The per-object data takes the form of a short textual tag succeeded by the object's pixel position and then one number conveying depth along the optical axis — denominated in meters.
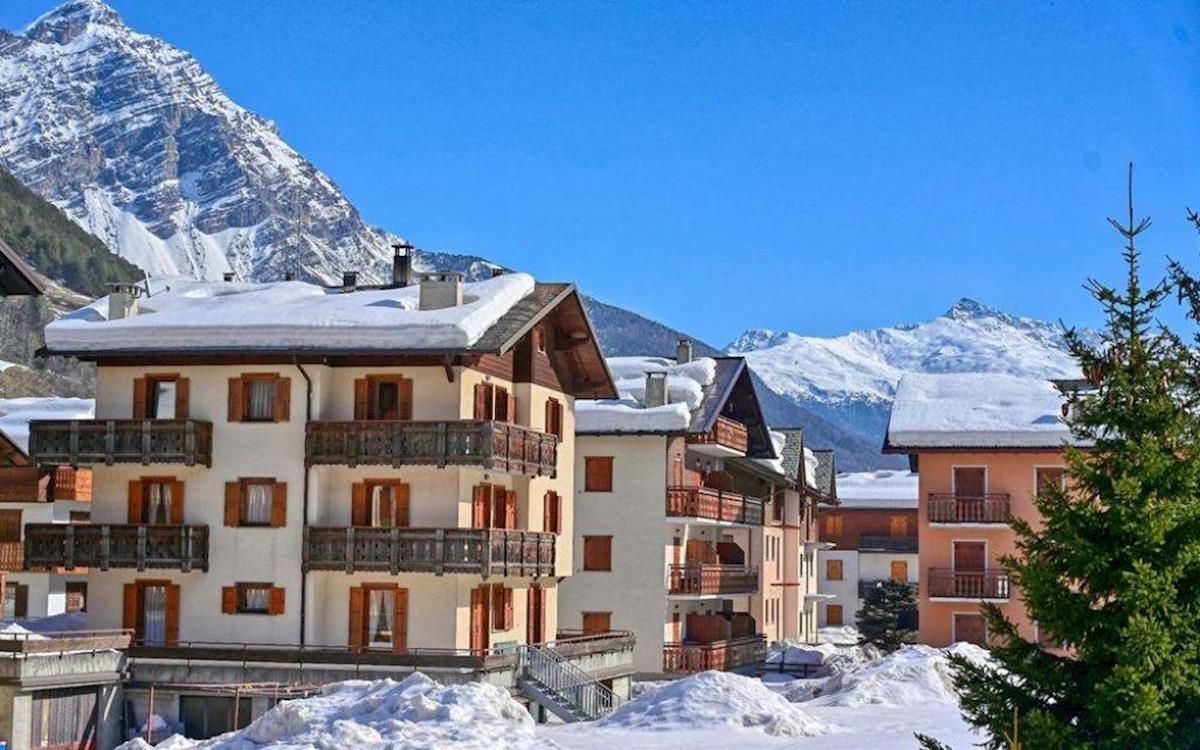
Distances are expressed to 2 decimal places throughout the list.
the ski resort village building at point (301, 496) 46.09
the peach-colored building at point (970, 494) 64.44
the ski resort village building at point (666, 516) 61.59
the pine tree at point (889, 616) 75.88
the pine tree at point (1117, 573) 21.11
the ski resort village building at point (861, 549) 108.31
